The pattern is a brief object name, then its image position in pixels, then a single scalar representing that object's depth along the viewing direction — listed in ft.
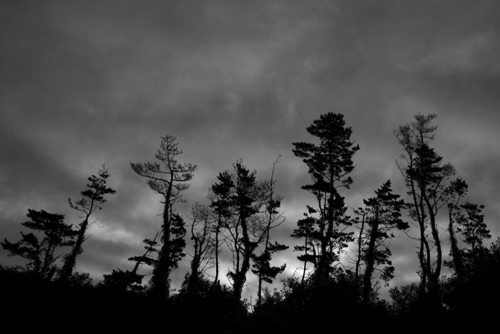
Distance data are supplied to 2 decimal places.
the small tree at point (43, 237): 115.75
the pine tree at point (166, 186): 80.84
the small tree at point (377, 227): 96.78
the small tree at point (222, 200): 88.12
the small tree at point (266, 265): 94.79
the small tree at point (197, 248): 102.85
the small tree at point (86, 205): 104.39
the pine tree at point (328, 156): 78.23
